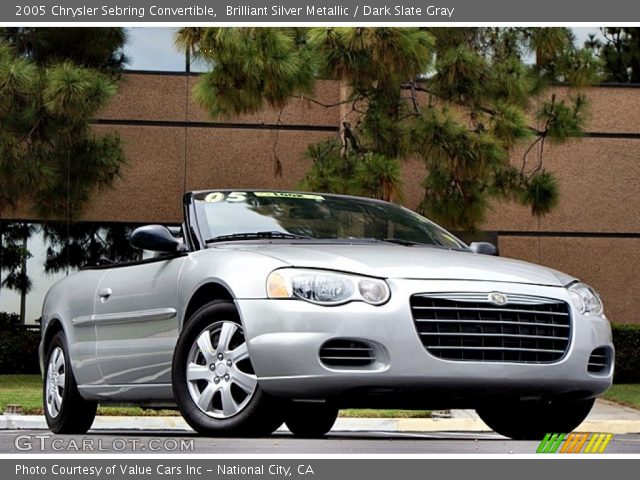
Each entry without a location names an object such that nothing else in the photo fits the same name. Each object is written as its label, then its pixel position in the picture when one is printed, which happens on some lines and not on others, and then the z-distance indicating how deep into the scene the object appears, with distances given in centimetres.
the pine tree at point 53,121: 1586
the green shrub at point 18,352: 1855
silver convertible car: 587
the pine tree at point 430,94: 1393
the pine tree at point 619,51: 2066
